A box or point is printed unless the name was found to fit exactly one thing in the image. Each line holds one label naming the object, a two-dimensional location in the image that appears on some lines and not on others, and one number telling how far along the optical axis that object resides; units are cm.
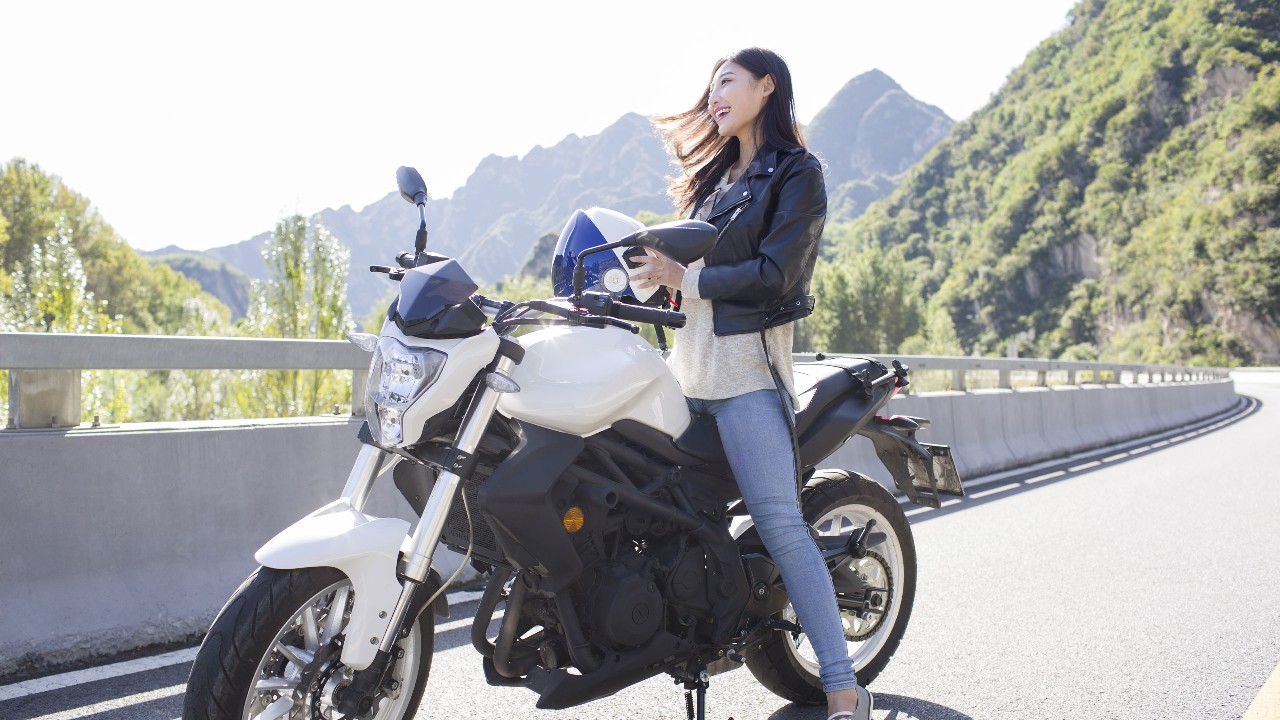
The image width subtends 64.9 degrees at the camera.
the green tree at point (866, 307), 11200
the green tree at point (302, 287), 1852
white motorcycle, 250
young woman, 303
